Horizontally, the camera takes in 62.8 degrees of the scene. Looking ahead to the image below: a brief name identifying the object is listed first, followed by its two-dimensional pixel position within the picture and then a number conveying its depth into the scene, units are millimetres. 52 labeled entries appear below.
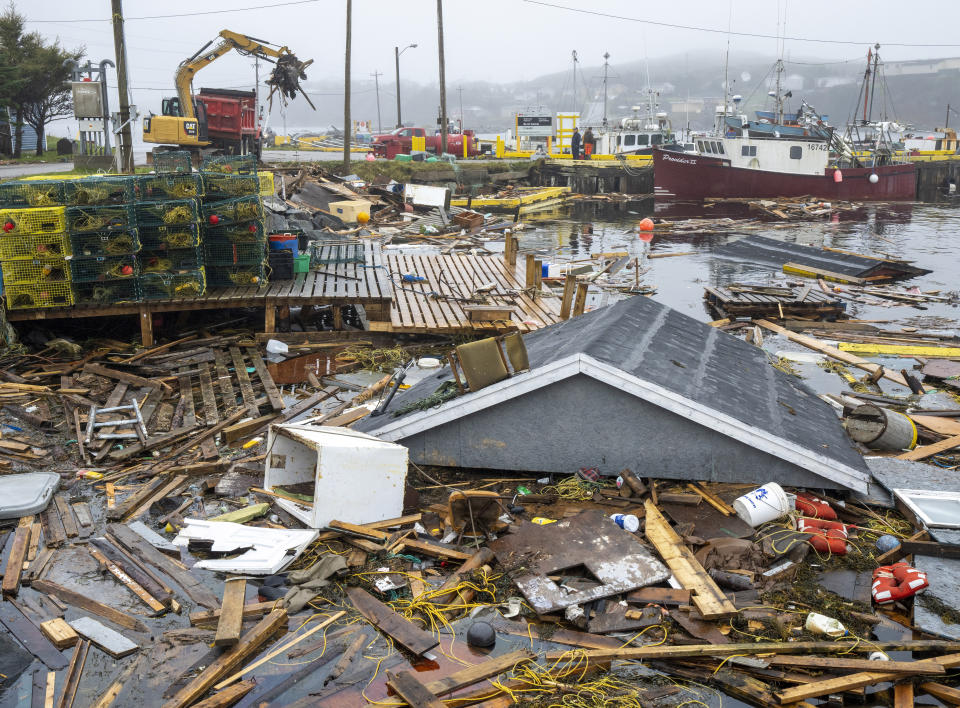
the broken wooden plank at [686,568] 5094
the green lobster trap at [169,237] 11234
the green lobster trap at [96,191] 10734
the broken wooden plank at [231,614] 4848
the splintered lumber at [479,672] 4523
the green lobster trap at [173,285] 11281
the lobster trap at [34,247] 10469
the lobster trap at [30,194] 10766
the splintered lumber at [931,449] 7711
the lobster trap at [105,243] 10742
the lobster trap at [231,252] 12094
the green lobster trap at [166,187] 11211
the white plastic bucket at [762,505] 6098
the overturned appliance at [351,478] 5988
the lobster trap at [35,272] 10648
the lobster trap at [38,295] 10742
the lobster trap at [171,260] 11352
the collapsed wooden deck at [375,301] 11367
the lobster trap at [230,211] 11711
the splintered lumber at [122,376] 9766
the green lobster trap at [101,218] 10539
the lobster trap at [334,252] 14336
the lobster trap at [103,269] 10930
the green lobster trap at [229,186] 11938
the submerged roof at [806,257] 19453
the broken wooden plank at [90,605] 5195
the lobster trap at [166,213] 11023
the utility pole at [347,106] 33550
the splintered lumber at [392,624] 4973
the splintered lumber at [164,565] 5461
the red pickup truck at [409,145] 50281
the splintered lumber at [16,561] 5484
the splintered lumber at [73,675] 4484
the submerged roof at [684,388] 6477
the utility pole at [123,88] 18359
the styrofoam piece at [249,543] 5719
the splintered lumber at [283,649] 4641
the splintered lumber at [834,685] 4422
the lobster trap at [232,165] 13503
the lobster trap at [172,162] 12570
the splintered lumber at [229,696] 4383
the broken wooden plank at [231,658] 4420
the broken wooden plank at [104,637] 4914
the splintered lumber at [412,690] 4343
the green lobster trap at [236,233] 11984
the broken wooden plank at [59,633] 4961
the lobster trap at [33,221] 10289
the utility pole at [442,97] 39625
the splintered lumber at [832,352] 10906
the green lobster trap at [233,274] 12240
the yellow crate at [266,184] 17605
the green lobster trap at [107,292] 11070
